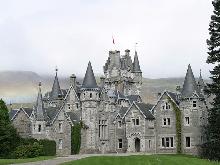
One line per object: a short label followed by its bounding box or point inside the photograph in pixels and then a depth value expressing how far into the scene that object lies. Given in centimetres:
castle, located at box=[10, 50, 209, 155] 7169
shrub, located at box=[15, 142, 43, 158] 6478
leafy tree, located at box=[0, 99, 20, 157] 6748
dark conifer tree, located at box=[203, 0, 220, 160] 5622
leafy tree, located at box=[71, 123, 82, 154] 7419
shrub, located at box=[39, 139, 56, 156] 7262
